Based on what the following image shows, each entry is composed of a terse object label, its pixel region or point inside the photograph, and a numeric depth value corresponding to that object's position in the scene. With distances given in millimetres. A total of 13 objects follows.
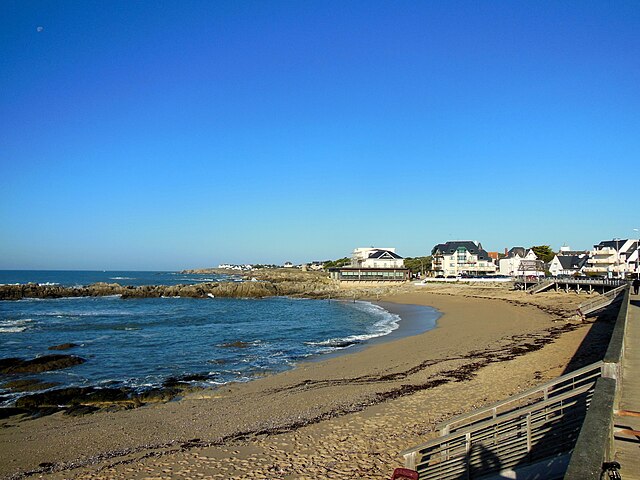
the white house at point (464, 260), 94250
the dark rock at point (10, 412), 13555
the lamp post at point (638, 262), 54906
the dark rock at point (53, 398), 14562
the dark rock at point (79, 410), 13523
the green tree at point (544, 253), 101438
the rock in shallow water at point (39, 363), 19656
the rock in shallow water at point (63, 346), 24939
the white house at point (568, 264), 81031
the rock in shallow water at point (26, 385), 16609
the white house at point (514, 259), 92625
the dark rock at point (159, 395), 14977
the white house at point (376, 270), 89812
